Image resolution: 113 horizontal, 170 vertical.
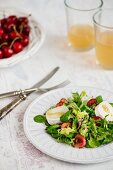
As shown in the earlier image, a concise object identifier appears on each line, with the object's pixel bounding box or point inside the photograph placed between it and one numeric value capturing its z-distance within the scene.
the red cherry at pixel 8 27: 1.64
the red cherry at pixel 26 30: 1.63
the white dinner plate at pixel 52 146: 1.07
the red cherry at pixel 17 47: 1.55
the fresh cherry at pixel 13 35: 1.60
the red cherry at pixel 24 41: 1.58
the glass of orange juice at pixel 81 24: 1.56
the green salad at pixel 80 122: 1.12
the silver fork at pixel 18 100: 1.27
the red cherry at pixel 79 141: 1.11
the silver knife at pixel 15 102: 1.27
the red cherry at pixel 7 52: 1.51
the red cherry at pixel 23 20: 1.66
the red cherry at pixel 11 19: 1.66
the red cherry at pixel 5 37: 1.58
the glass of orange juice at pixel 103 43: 1.44
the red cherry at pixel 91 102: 1.24
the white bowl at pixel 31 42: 1.49
